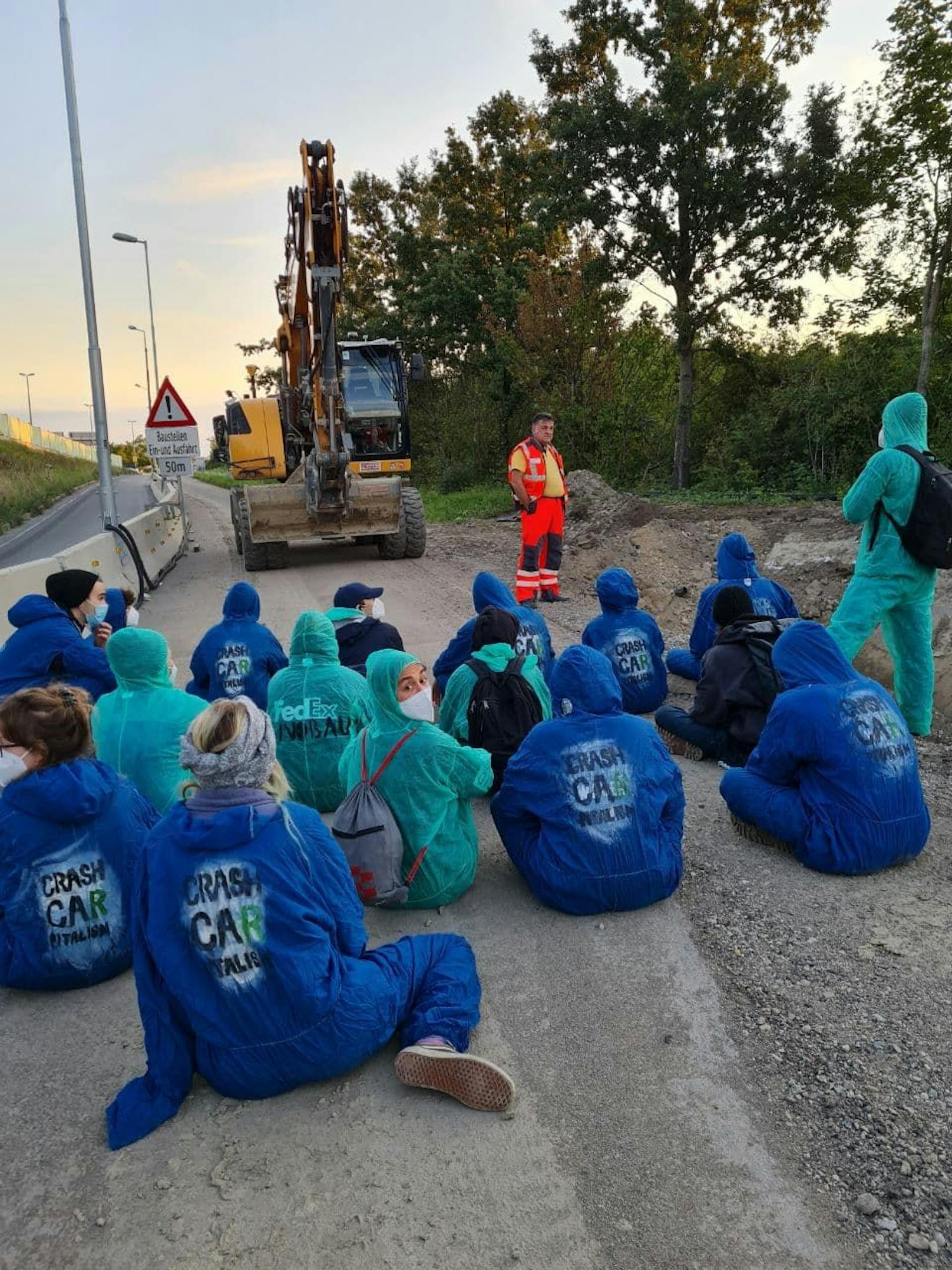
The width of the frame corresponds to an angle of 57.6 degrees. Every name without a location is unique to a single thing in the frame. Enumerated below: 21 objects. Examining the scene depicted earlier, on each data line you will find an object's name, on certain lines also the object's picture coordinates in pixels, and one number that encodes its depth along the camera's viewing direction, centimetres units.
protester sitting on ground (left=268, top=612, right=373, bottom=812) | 465
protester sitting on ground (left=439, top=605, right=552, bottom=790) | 460
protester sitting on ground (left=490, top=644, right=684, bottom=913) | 362
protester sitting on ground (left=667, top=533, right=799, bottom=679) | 616
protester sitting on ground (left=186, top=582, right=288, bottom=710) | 564
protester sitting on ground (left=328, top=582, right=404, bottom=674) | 563
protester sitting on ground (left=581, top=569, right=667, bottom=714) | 607
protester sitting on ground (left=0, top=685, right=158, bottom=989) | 302
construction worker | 986
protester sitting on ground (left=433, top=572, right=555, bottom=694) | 547
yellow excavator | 1197
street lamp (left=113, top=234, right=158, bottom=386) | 3131
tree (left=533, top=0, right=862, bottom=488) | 1675
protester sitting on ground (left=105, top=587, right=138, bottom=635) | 646
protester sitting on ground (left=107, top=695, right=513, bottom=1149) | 244
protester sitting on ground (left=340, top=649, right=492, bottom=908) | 358
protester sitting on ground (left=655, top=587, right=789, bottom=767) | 495
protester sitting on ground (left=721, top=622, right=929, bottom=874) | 379
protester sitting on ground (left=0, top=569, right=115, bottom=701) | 483
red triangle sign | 1388
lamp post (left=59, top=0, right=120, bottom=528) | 1385
